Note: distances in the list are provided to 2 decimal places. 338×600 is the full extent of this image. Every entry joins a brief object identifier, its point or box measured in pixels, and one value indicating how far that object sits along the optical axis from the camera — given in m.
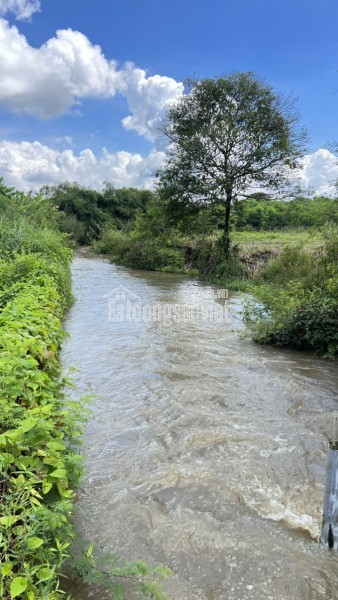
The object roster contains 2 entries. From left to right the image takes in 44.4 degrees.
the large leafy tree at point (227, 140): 19.89
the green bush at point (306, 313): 7.64
